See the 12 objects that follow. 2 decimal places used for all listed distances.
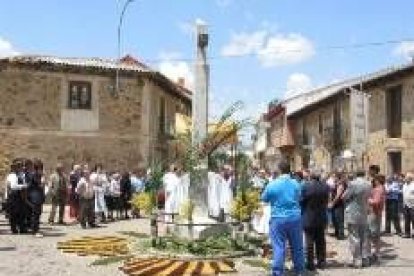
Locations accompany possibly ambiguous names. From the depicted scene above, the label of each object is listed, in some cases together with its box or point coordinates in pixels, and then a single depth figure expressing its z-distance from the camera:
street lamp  34.71
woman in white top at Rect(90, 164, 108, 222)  22.29
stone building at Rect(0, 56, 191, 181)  33.69
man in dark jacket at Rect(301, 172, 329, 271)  13.44
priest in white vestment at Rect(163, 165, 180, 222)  18.42
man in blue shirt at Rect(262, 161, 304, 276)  12.03
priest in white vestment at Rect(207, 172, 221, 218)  17.08
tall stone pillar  17.17
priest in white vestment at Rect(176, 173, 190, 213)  16.88
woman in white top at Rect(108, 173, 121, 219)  24.27
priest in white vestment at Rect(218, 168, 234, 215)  17.61
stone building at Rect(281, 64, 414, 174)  30.21
